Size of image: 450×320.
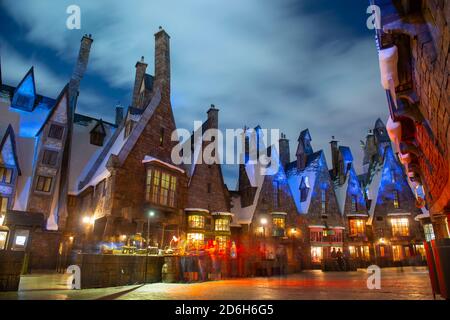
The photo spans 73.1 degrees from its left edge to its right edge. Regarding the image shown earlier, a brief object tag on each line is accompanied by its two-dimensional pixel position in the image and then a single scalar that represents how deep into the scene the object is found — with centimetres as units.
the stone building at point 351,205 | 3659
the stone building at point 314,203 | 3494
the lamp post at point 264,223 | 3090
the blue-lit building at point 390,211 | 3531
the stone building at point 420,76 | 524
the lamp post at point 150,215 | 1975
